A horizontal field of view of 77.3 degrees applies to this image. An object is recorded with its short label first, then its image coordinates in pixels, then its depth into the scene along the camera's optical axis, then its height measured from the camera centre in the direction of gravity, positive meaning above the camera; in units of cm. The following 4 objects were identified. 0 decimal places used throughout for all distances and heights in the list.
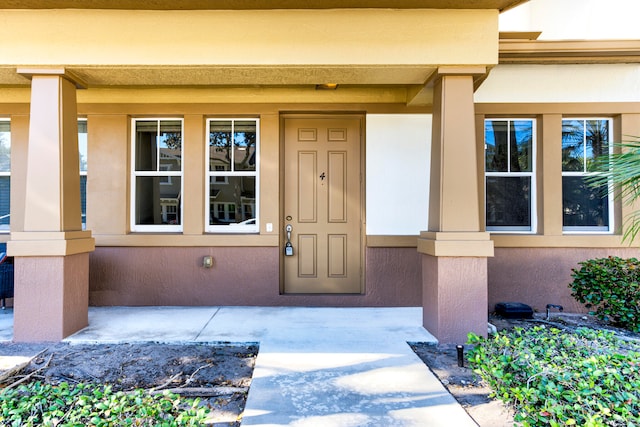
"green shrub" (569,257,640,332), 479 -85
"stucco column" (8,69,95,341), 430 -14
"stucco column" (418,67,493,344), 433 -12
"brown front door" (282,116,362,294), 605 +8
